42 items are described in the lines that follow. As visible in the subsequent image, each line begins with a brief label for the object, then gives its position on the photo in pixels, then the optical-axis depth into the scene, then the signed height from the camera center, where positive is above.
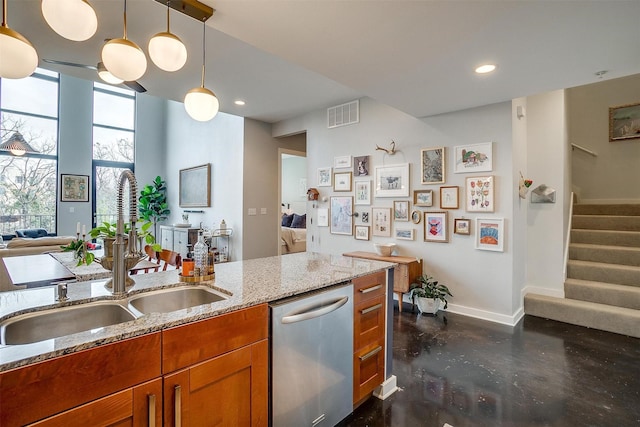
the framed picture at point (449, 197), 3.67 +0.22
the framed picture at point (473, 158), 3.44 +0.66
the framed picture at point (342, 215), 4.62 +0.01
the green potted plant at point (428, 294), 3.61 -0.93
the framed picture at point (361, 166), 4.42 +0.72
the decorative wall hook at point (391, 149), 4.16 +0.90
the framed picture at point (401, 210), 4.07 +0.07
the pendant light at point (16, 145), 5.36 +1.23
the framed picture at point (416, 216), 3.96 -0.01
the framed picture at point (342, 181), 4.62 +0.52
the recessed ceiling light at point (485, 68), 2.49 +1.21
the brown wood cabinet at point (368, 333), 1.84 -0.74
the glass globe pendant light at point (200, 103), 1.80 +0.66
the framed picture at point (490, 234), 3.38 -0.20
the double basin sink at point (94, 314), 1.15 -0.42
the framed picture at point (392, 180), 4.06 +0.47
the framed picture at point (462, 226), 3.59 -0.12
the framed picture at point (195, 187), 6.27 +0.62
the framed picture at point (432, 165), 3.77 +0.62
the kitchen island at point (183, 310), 0.89 -0.36
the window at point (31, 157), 6.60 +1.29
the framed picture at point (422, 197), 3.86 +0.23
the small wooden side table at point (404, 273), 3.62 -0.69
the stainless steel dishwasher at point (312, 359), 1.42 -0.72
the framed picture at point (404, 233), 4.05 -0.23
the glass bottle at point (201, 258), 1.68 -0.23
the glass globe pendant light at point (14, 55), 1.19 +0.64
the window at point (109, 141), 7.68 +1.91
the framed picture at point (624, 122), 4.91 +1.51
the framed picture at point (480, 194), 3.43 +0.25
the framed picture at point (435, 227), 3.76 -0.14
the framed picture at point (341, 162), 4.63 +0.82
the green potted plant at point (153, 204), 7.80 +0.29
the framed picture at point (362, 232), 4.46 -0.24
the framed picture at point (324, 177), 4.88 +0.62
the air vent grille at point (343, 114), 4.53 +1.53
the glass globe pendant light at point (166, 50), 1.54 +0.84
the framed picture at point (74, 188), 7.11 +0.64
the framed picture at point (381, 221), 4.24 -0.08
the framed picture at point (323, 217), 4.91 -0.02
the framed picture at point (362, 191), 4.43 +0.36
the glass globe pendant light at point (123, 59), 1.43 +0.74
